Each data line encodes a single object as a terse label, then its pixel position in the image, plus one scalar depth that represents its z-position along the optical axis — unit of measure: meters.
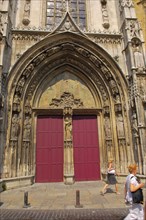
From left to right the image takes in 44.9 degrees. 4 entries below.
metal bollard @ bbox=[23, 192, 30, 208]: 4.50
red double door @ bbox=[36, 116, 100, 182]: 8.52
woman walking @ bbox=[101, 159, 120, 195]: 5.90
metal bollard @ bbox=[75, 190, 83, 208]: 4.46
